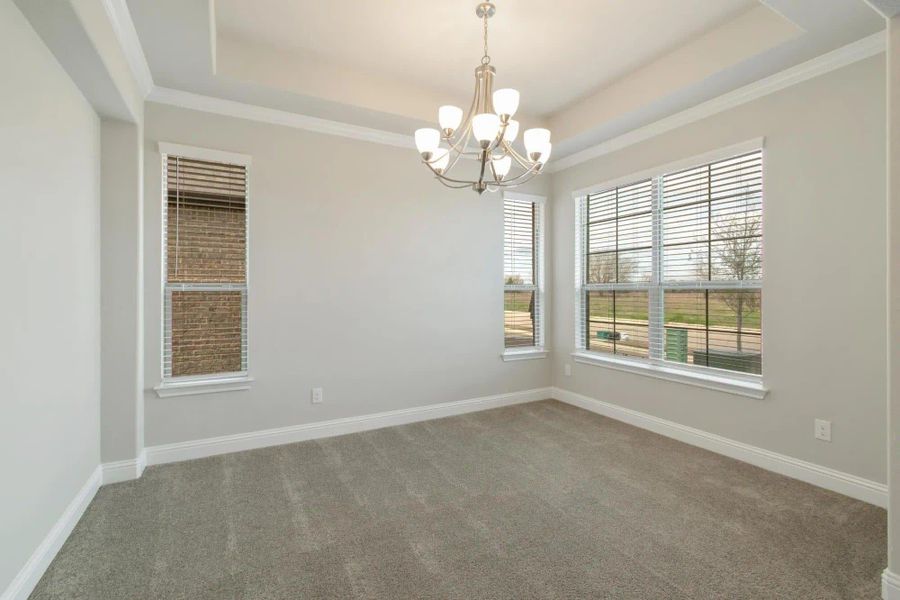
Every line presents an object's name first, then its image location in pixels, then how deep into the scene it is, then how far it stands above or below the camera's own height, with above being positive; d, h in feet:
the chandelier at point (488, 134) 7.39 +2.95
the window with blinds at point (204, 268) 10.75 +0.79
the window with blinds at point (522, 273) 15.85 +0.94
